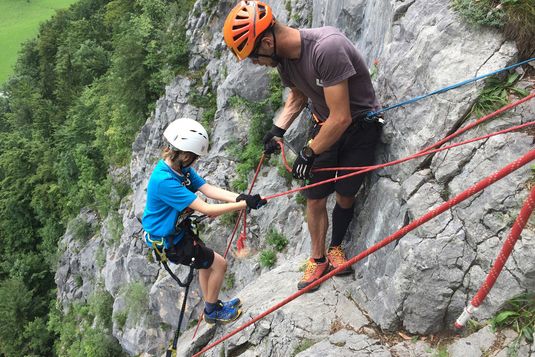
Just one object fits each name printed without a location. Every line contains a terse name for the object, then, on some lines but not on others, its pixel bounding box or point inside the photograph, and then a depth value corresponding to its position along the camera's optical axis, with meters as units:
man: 3.76
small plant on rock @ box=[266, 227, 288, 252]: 8.23
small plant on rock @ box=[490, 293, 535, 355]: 3.15
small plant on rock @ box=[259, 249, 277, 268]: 8.11
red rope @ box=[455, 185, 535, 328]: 2.49
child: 4.50
